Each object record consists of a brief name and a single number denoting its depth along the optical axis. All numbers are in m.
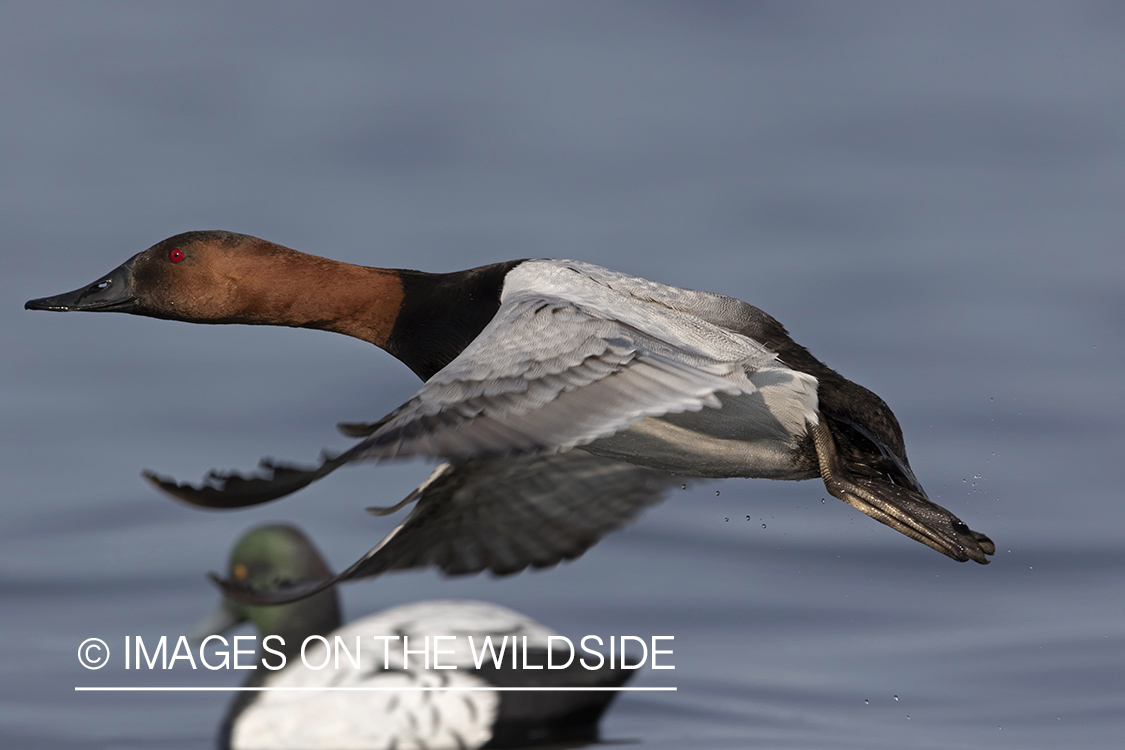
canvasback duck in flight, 7.20
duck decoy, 10.64
